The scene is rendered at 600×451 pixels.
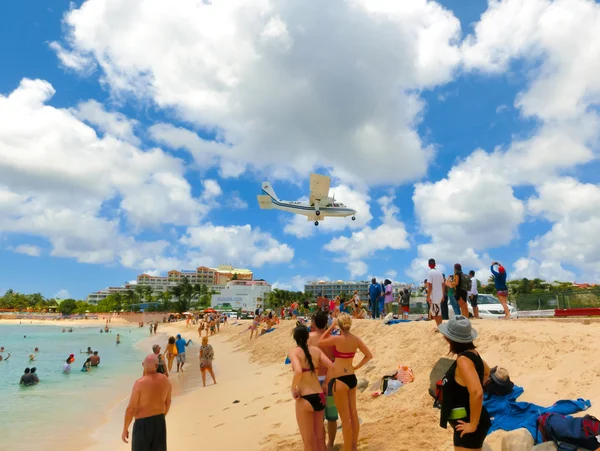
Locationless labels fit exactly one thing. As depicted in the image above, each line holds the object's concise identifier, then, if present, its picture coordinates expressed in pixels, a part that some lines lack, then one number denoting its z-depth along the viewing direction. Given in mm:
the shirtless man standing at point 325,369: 4708
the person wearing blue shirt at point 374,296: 14844
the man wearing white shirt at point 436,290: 9250
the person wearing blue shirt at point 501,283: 10719
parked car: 13797
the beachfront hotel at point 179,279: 173125
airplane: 29859
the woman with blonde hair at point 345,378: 4352
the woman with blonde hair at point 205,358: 12719
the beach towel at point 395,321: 11730
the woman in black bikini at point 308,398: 3990
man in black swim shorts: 4379
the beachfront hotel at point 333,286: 157750
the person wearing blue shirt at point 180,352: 15211
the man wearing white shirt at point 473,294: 11508
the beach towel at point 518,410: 4379
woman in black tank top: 2746
